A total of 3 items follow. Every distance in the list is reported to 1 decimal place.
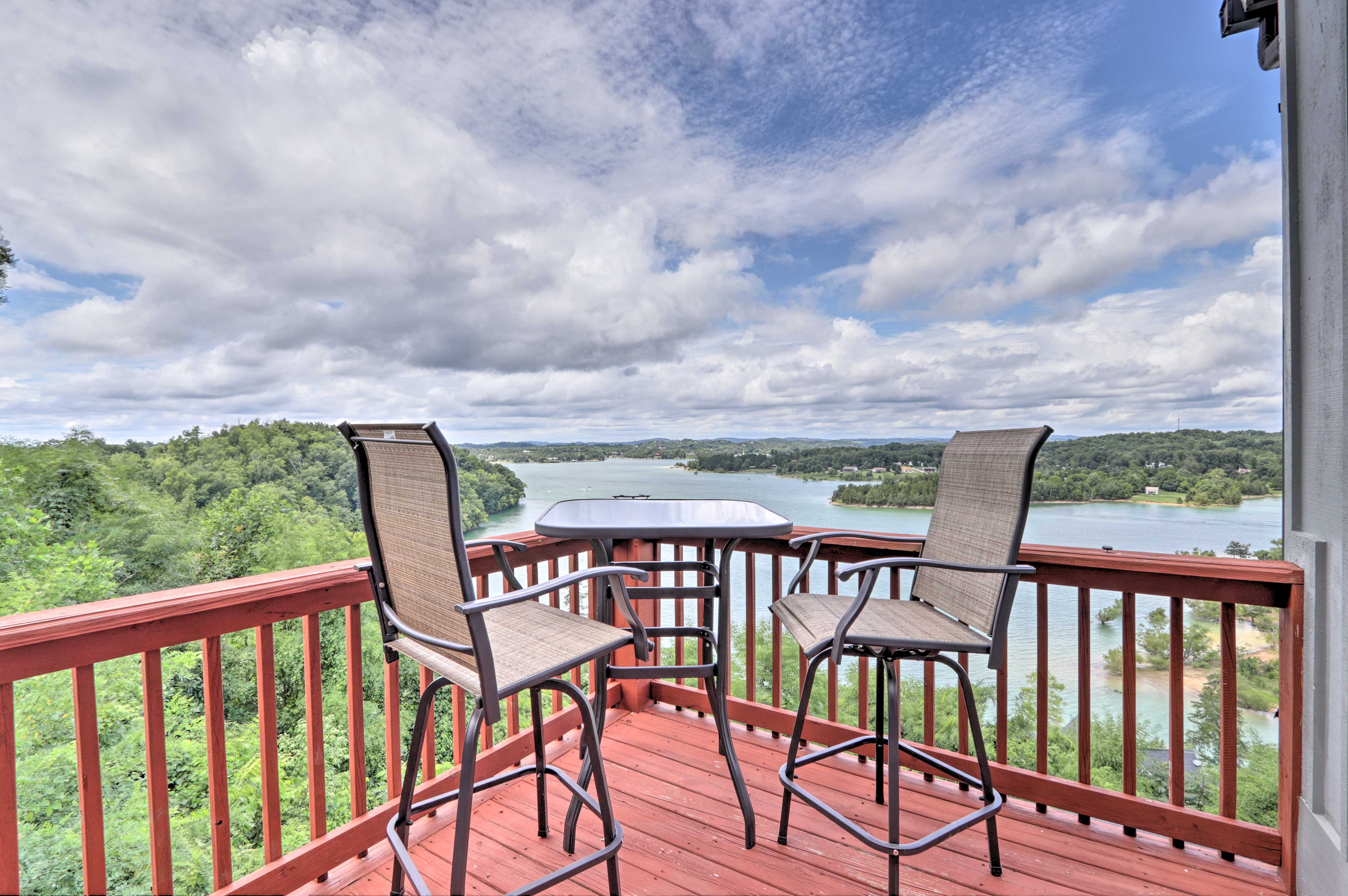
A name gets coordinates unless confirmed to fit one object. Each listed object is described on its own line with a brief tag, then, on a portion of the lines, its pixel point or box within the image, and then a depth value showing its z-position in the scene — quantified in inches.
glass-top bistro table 68.2
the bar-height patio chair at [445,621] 48.6
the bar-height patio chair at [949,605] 62.7
